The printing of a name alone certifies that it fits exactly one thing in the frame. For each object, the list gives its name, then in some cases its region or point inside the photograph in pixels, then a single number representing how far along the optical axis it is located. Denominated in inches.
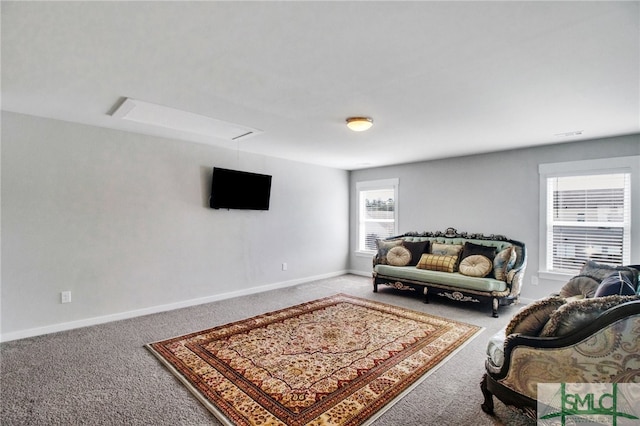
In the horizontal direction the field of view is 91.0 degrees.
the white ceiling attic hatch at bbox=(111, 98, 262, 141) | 121.7
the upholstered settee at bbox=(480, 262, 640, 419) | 59.2
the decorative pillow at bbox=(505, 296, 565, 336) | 70.8
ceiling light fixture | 130.7
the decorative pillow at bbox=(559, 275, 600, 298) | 112.0
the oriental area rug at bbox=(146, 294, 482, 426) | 83.1
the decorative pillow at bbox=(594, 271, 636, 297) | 79.3
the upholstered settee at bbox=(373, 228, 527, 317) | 165.9
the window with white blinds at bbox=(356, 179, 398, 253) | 252.2
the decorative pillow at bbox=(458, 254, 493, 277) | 173.0
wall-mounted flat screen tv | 182.9
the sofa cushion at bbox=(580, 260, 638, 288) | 103.3
